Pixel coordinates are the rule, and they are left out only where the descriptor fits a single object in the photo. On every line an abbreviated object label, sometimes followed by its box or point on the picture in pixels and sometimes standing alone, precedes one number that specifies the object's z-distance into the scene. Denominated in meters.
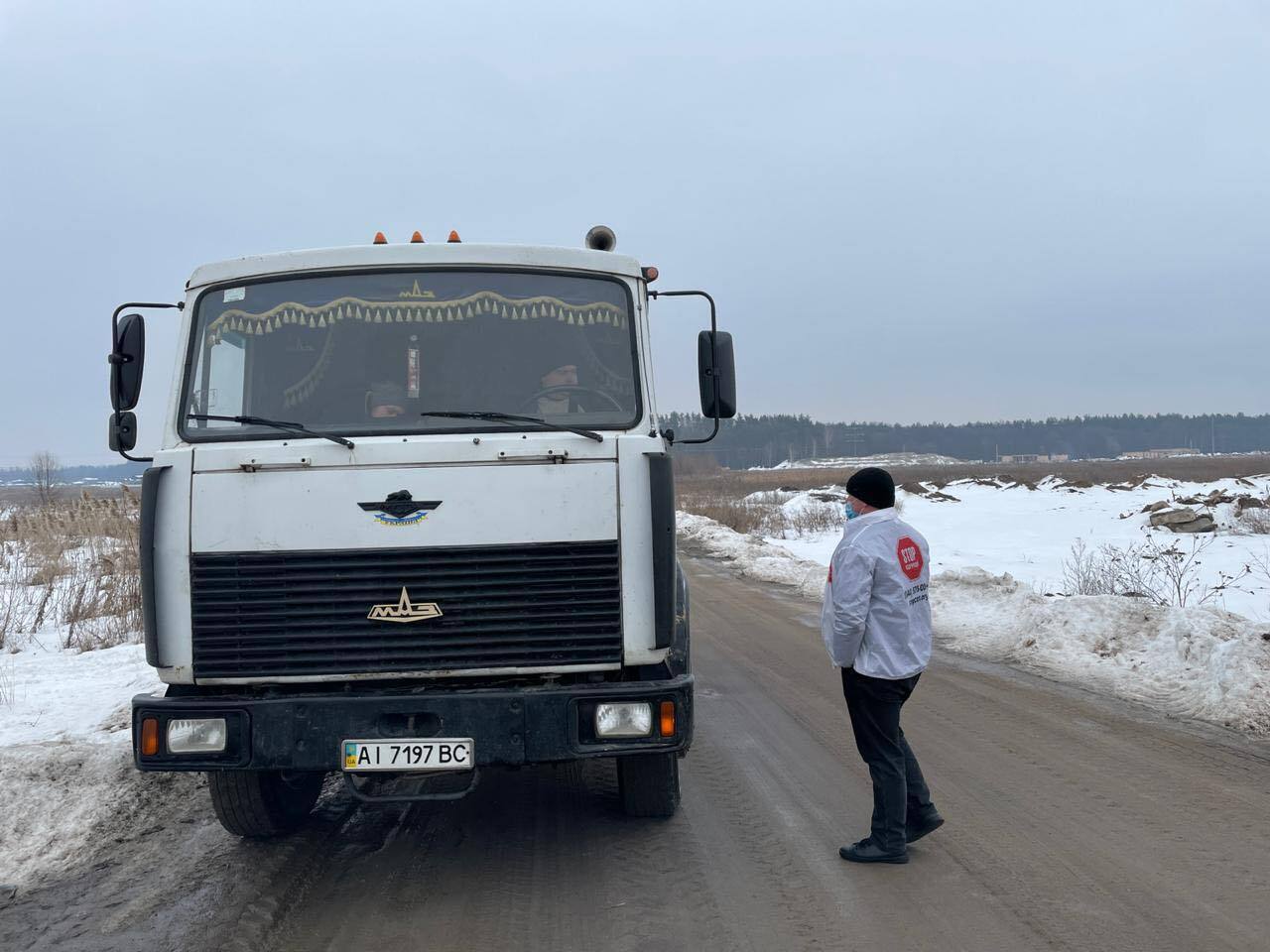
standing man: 4.25
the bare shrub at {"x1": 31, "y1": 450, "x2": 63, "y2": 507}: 33.16
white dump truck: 3.99
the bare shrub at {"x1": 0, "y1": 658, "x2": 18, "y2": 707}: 7.26
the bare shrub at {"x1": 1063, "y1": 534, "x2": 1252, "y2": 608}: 11.72
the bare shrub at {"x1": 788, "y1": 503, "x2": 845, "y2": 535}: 28.55
